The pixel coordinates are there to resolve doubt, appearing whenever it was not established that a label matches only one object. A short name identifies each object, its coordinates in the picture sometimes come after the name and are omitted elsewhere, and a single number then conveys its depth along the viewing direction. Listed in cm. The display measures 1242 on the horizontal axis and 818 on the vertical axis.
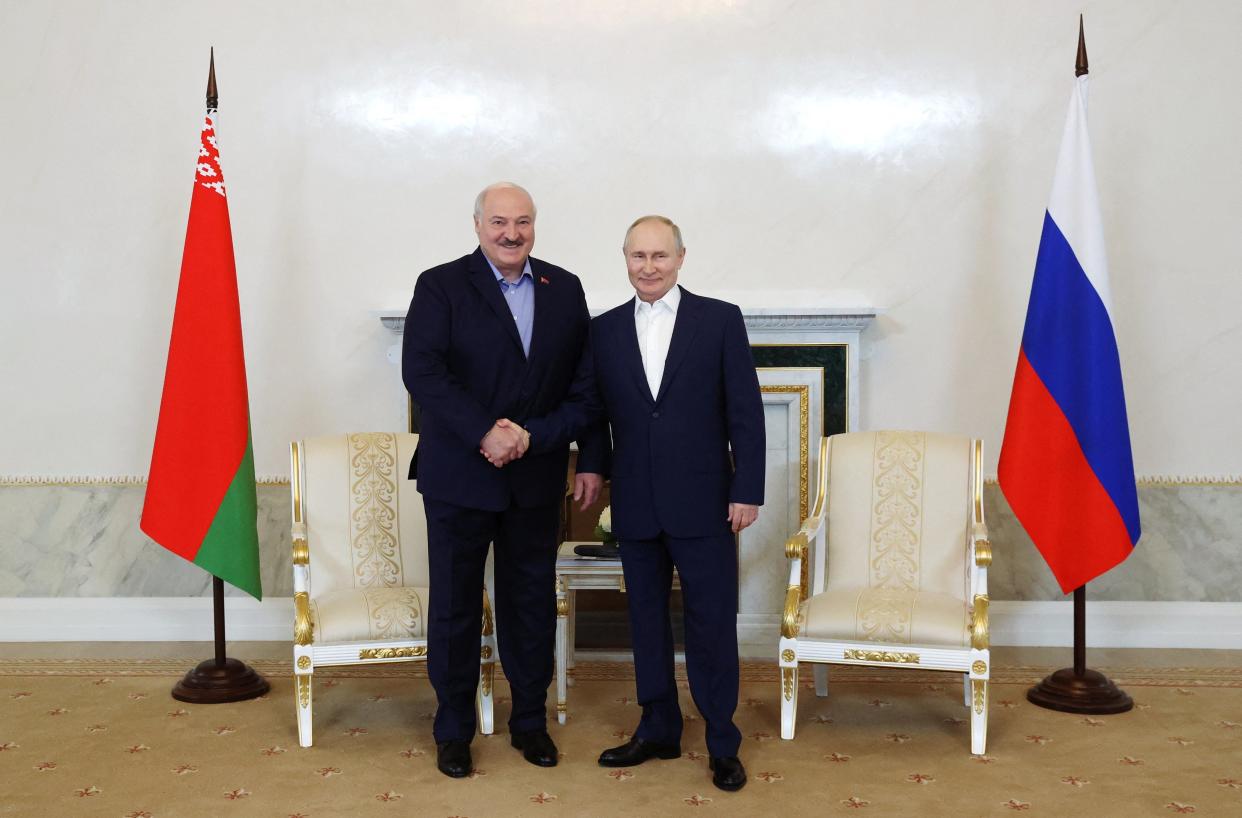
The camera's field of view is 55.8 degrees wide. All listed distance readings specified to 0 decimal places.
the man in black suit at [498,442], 364
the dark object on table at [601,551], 450
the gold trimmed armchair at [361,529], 417
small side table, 434
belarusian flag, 468
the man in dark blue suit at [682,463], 358
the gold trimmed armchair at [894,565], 396
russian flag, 454
